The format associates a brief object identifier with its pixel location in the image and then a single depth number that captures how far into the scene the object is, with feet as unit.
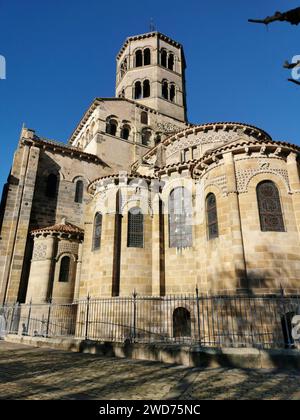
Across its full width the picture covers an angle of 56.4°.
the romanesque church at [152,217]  43.11
